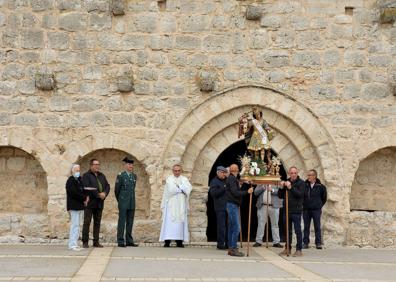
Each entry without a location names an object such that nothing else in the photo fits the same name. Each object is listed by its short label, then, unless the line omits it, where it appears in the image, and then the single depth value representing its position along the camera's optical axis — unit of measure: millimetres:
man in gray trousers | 11734
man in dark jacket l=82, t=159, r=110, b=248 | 10844
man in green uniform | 11234
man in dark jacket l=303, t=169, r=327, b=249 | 11430
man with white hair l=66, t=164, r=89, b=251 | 10359
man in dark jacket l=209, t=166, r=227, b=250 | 10961
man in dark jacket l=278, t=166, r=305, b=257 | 10359
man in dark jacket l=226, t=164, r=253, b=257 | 10344
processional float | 10742
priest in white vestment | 11336
